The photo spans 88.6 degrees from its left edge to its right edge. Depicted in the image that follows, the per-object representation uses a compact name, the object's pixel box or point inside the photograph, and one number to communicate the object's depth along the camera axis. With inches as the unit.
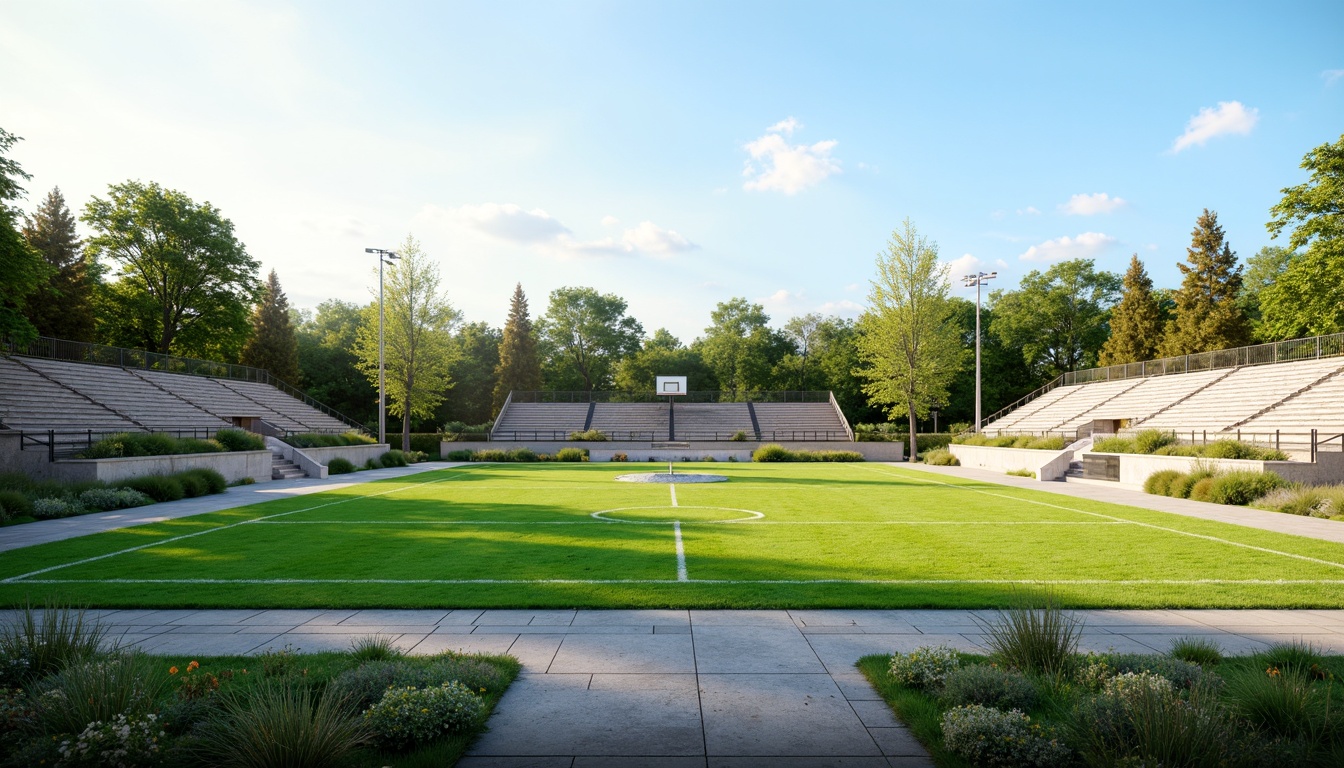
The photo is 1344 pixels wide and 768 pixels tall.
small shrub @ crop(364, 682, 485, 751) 161.5
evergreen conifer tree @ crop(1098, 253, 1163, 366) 2031.3
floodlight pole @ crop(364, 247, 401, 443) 1491.1
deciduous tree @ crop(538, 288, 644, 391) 2923.2
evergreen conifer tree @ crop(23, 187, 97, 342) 1523.1
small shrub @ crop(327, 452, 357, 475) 1187.3
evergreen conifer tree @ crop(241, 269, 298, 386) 2148.1
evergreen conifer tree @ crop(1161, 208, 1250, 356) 1761.8
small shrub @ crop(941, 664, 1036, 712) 177.0
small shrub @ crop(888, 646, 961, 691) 195.9
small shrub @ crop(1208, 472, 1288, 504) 684.7
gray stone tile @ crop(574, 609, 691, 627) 278.4
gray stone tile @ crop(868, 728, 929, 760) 160.4
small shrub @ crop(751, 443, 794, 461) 1625.2
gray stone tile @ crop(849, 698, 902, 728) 177.0
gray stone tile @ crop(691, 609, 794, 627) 277.1
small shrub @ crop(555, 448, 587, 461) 1616.6
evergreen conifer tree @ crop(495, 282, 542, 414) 2539.4
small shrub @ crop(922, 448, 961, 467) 1476.4
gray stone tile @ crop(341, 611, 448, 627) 279.9
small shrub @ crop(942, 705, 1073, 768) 147.4
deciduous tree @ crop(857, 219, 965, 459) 1743.4
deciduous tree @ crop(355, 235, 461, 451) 1764.3
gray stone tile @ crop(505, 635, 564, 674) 225.1
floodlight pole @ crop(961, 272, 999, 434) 1589.6
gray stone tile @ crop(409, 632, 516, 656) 238.2
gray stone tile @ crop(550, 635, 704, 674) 221.6
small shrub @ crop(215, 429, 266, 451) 985.5
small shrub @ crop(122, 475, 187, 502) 743.1
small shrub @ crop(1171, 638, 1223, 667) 218.6
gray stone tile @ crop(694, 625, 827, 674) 223.3
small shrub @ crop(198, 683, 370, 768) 142.9
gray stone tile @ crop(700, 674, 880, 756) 163.2
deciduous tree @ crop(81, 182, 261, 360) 1669.5
